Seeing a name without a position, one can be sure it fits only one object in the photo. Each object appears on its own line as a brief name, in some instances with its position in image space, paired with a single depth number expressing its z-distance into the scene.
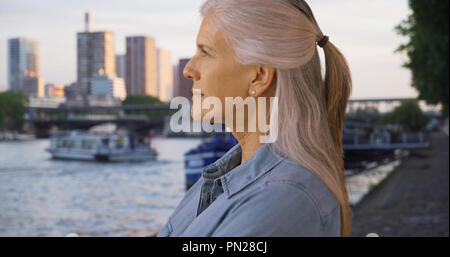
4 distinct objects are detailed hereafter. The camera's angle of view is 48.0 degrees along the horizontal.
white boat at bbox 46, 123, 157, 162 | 33.72
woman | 0.70
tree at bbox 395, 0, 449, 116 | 8.11
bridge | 41.56
